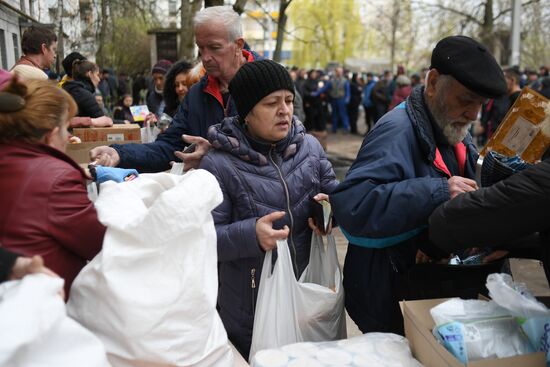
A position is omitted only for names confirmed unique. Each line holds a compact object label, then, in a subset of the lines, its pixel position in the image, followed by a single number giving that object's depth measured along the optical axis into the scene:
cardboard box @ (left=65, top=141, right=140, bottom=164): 4.03
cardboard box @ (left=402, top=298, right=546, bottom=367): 1.52
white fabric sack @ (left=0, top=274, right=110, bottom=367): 1.18
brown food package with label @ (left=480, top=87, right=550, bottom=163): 1.74
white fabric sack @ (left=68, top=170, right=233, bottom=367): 1.48
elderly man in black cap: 1.86
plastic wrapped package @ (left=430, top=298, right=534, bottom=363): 1.55
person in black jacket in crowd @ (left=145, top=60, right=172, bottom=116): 7.78
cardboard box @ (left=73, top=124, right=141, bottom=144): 4.63
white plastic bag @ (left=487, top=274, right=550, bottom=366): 1.54
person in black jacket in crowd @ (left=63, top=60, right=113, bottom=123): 5.58
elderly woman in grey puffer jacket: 2.19
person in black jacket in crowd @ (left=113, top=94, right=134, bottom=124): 10.50
